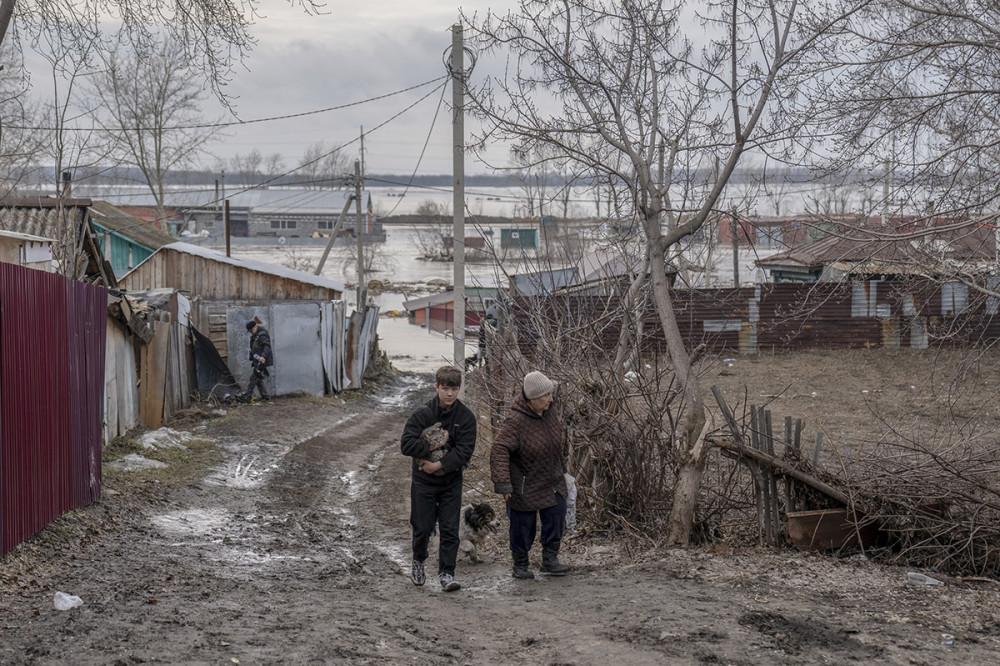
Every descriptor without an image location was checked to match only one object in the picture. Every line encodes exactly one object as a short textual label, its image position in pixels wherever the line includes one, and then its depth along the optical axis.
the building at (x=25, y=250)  11.56
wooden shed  20.94
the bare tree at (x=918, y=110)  7.68
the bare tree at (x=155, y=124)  38.28
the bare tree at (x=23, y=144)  25.28
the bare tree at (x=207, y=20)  8.58
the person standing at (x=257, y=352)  17.55
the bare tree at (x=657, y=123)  7.18
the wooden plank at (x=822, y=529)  6.77
